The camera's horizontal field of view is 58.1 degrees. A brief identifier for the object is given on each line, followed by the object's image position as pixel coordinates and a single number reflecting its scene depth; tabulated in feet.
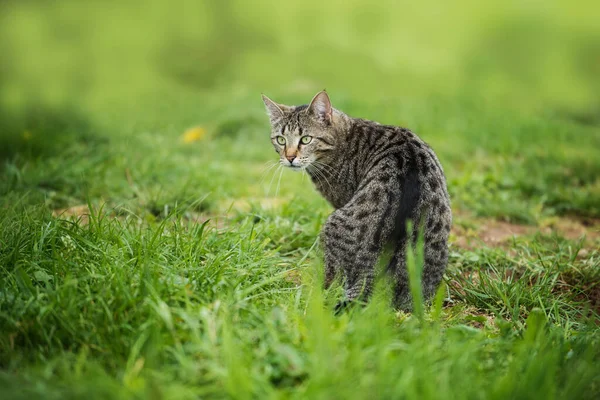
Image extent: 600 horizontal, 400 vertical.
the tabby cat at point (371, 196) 8.73
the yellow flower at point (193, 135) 20.91
